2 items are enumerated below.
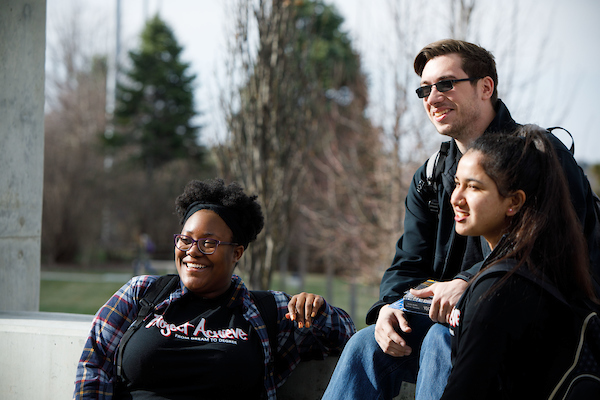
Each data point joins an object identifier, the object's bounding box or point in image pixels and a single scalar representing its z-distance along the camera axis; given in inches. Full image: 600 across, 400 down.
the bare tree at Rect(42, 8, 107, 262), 739.4
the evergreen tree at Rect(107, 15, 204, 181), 943.0
